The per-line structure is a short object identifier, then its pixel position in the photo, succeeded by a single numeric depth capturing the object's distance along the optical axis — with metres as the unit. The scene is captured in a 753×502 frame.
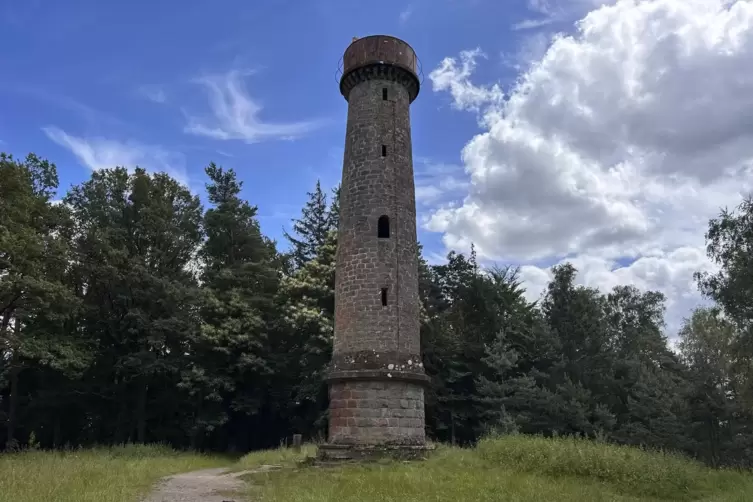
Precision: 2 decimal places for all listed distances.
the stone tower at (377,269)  15.22
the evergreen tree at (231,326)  27.70
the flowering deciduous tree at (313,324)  26.30
